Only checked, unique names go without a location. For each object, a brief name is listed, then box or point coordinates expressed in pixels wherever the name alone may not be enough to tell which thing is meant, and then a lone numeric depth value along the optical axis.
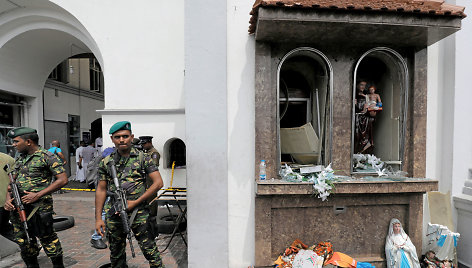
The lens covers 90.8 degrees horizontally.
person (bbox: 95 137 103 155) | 11.66
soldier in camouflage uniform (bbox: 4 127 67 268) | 3.22
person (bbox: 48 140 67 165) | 7.60
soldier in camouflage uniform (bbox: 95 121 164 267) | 2.92
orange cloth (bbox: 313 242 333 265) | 3.46
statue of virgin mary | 3.48
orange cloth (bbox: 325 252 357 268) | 3.40
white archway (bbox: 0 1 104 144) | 7.31
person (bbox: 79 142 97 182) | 10.25
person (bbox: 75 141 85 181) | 10.33
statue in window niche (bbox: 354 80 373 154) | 4.05
